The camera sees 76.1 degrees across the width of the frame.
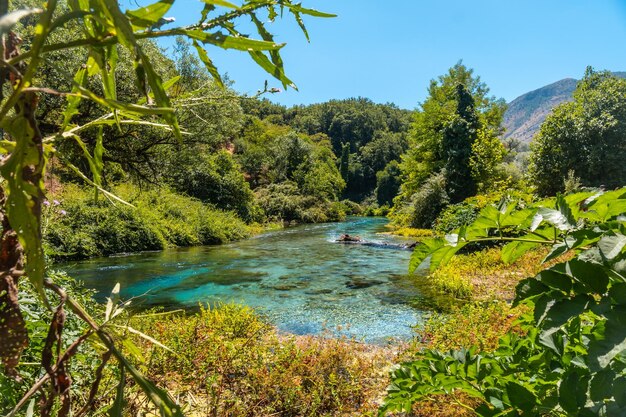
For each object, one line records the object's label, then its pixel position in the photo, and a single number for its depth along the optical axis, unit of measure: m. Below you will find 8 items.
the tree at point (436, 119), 25.97
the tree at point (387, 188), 57.66
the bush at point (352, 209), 50.59
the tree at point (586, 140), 18.22
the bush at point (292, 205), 33.62
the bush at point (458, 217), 14.09
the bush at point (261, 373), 3.46
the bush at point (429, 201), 22.73
